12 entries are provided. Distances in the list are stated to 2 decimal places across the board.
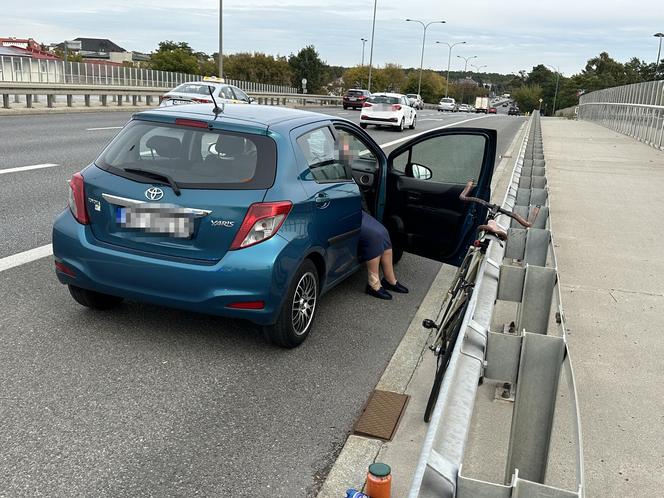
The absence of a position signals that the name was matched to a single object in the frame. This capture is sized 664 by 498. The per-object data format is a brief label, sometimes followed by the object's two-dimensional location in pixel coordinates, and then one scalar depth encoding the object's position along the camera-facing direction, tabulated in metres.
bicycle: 3.36
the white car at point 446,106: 74.88
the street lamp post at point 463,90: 161.45
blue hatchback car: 4.04
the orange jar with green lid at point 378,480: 2.50
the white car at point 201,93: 20.83
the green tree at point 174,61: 103.94
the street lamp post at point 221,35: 35.47
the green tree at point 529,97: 161.62
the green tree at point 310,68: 88.88
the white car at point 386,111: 27.92
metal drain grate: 3.49
